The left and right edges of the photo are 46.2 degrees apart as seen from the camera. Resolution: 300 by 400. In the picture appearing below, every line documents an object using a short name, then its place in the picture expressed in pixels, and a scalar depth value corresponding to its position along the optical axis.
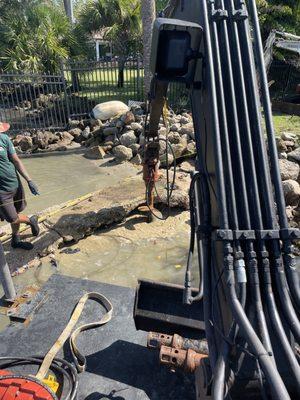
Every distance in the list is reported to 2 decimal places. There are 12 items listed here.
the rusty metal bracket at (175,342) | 2.85
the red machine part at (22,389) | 2.28
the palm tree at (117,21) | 18.58
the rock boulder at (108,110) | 13.57
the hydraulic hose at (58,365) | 2.70
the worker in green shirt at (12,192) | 5.44
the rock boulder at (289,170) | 7.45
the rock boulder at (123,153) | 10.86
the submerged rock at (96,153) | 11.49
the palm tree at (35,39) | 16.50
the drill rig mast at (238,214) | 1.80
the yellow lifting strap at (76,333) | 2.78
